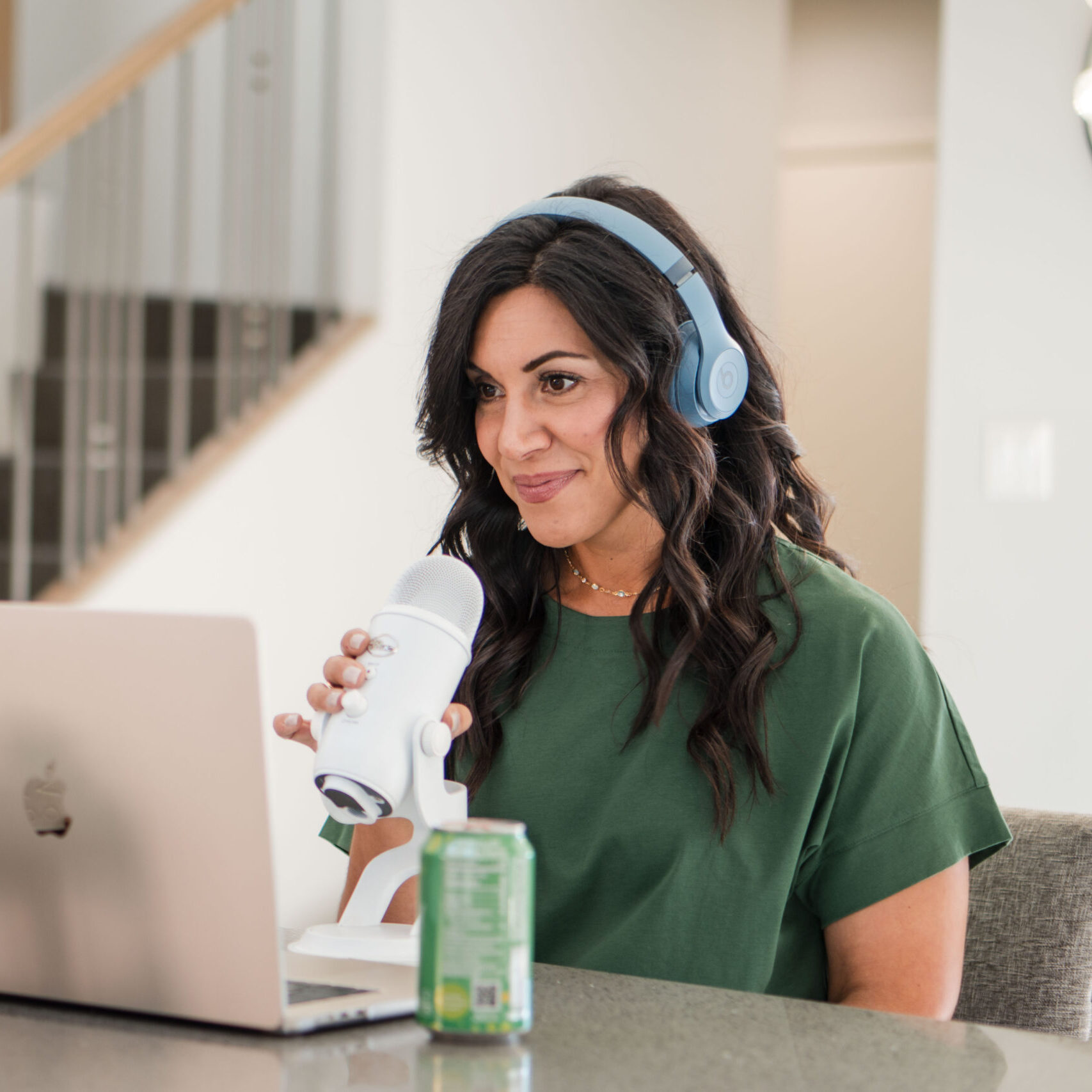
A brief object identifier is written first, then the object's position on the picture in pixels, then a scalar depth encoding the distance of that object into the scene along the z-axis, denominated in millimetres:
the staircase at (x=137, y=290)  3588
